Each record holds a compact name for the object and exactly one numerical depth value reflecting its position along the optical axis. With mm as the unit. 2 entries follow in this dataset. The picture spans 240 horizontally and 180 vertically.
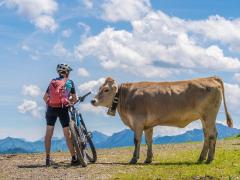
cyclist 20516
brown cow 20922
